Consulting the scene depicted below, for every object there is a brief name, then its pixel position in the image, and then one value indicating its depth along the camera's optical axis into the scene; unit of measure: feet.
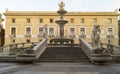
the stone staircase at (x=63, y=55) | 24.67
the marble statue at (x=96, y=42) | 32.80
